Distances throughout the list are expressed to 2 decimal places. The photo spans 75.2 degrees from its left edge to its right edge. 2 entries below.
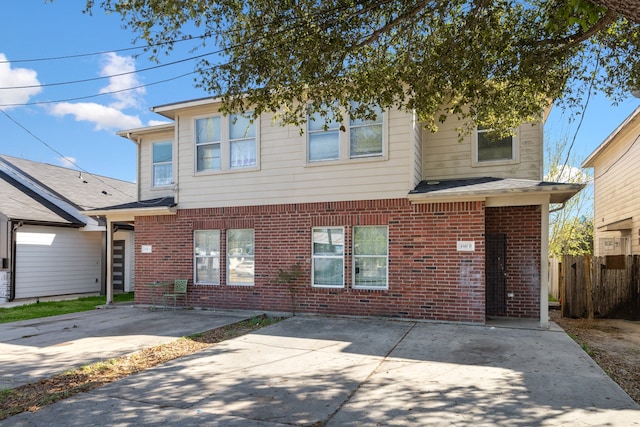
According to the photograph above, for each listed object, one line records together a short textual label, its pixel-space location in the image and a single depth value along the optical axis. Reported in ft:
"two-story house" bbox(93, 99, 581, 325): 29.58
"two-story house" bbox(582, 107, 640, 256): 44.14
